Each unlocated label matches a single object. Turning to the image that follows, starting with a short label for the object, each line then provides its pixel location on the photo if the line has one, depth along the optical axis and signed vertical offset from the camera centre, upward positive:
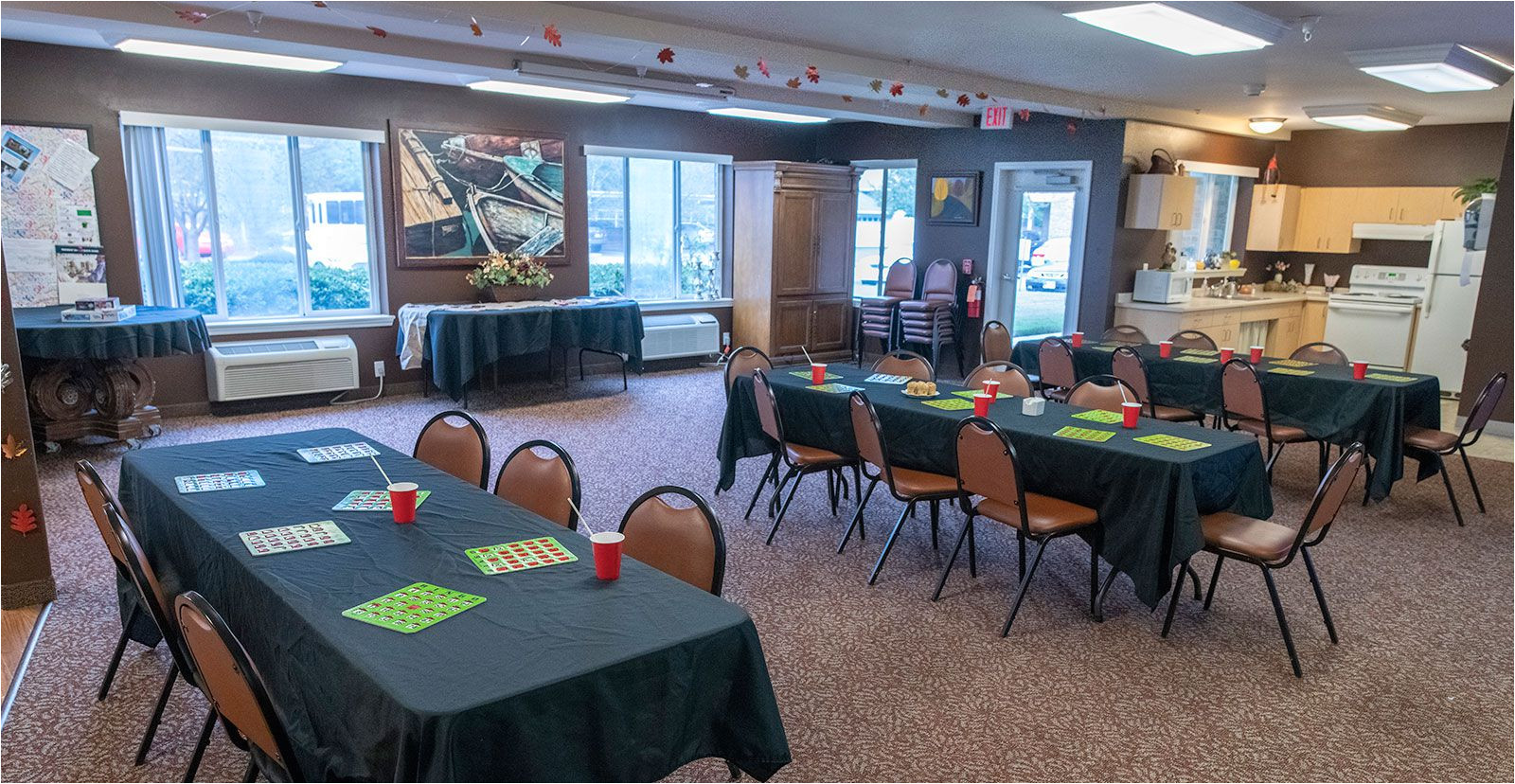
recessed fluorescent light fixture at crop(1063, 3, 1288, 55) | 3.95 +0.91
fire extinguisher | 9.04 -0.67
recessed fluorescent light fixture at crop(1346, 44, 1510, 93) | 4.81 +0.91
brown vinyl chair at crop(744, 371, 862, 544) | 4.45 -1.11
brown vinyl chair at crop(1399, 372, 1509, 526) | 4.79 -1.06
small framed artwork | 9.09 +0.27
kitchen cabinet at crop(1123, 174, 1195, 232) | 7.90 +0.25
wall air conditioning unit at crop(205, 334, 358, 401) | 6.73 -1.14
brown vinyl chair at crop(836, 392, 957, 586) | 3.96 -1.09
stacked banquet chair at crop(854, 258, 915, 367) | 9.34 -0.82
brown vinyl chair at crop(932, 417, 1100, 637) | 3.44 -1.03
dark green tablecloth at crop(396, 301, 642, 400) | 7.17 -0.94
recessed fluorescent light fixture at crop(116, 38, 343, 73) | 5.50 +0.96
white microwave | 8.22 -0.48
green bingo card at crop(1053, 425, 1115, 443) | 3.75 -0.82
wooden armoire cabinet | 9.21 -0.31
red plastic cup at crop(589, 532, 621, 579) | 2.24 -0.79
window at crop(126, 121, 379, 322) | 6.64 -0.08
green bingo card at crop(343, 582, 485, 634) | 2.02 -0.87
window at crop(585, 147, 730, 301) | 8.92 -0.05
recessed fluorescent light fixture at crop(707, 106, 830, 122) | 8.80 +1.01
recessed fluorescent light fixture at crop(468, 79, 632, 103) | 7.30 +1.00
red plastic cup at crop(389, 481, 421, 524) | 2.63 -0.80
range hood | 8.91 +0.06
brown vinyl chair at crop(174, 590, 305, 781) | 1.78 -0.93
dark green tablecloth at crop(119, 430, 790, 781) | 1.74 -0.89
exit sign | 7.82 +0.91
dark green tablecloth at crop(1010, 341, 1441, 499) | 4.95 -0.93
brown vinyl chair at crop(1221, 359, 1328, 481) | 5.13 -0.95
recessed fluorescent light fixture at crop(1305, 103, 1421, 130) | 7.07 +0.93
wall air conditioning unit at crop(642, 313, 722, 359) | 9.01 -1.12
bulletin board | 5.99 -0.07
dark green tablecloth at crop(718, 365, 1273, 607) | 3.38 -0.95
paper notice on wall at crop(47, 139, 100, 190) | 6.12 +0.27
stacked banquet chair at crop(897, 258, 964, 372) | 8.89 -0.81
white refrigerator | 8.24 -0.66
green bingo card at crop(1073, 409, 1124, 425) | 4.09 -0.81
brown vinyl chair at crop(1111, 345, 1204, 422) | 5.70 -0.89
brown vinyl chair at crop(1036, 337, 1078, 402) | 6.16 -0.90
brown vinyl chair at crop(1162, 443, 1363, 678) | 3.11 -1.09
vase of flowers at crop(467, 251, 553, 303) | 7.90 -0.51
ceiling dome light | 7.79 +0.91
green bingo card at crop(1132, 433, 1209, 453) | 3.60 -0.81
